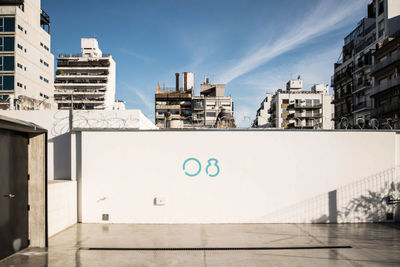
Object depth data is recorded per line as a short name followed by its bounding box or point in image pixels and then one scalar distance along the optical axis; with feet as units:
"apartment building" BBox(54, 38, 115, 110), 269.44
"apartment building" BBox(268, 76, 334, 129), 242.17
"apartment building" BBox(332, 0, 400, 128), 125.90
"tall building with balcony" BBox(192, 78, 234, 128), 247.70
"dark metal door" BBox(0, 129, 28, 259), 24.86
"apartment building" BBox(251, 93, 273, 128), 293.02
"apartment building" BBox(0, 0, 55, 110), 167.63
